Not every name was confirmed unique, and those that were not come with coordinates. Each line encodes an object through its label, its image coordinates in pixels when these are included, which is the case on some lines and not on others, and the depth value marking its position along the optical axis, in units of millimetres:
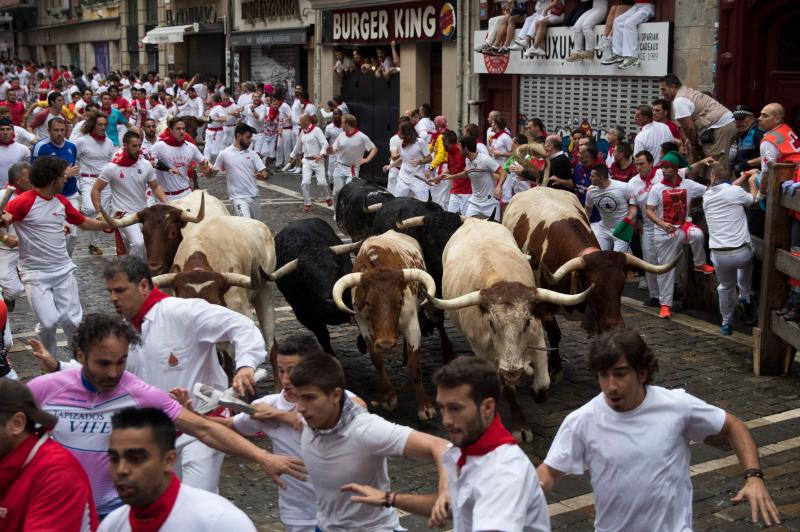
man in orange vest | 11641
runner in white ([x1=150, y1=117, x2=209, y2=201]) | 13930
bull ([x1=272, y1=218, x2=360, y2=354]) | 9766
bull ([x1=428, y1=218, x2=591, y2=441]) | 8195
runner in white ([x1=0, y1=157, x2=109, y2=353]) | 9180
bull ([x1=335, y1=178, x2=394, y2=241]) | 13148
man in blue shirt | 13750
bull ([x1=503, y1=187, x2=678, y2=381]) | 9344
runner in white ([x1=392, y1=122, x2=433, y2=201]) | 17562
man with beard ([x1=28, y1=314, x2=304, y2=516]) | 4688
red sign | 23266
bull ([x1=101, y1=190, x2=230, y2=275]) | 10266
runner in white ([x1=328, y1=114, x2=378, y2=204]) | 19516
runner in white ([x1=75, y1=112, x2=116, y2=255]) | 15445
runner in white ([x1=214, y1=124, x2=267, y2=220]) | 14680
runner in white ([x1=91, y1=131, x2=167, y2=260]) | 12875
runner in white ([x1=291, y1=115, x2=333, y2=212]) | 20625
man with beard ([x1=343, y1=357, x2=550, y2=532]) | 3779
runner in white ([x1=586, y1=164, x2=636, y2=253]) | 12617
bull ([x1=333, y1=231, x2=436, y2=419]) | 8859
